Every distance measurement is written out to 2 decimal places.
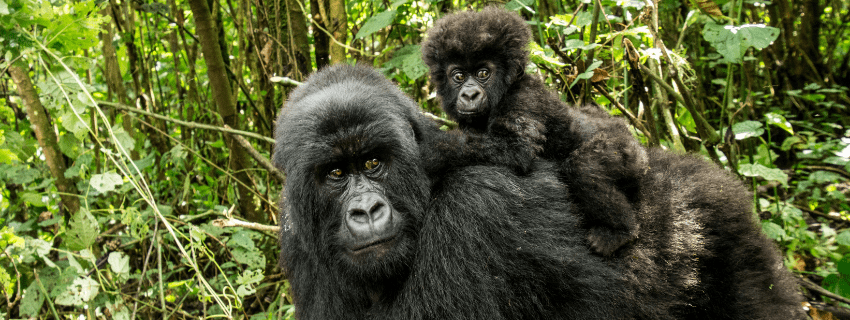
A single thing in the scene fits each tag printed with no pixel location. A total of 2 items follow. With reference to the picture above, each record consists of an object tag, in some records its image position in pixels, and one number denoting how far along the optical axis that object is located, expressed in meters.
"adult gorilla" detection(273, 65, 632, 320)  2.08
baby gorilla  2.19
